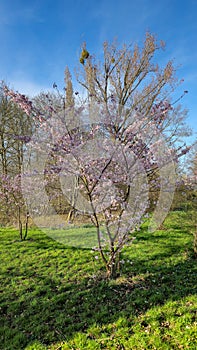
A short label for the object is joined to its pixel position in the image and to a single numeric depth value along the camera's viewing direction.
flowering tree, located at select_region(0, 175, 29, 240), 7.45
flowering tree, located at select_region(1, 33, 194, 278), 3.86
